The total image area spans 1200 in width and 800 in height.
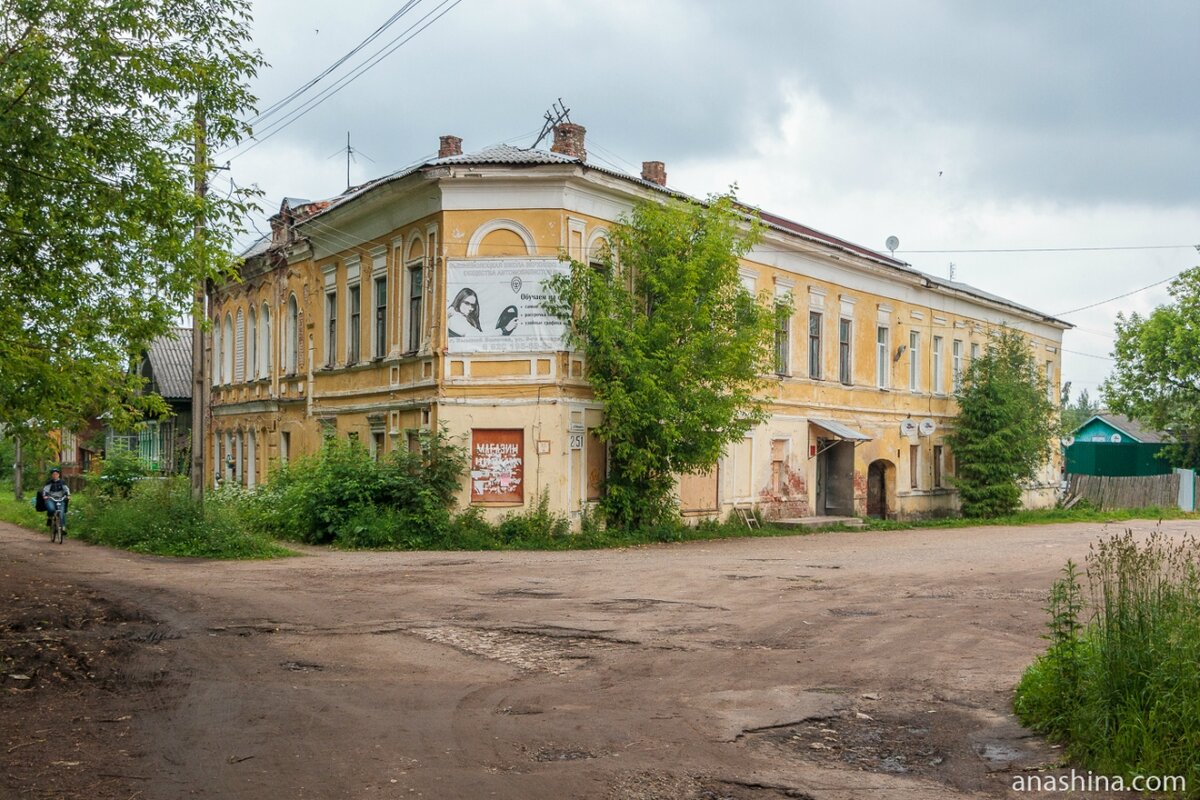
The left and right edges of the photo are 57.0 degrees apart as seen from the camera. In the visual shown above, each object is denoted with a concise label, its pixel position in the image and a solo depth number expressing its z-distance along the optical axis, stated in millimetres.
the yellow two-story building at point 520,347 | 22766
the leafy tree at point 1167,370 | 47500
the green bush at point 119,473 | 25906
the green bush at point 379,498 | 21406
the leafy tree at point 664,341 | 22281
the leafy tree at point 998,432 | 35656
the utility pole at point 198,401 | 19731
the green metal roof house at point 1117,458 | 53312
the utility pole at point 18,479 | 40781
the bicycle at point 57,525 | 23719
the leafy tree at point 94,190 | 10500
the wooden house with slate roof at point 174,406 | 40156
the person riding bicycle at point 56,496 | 23812
